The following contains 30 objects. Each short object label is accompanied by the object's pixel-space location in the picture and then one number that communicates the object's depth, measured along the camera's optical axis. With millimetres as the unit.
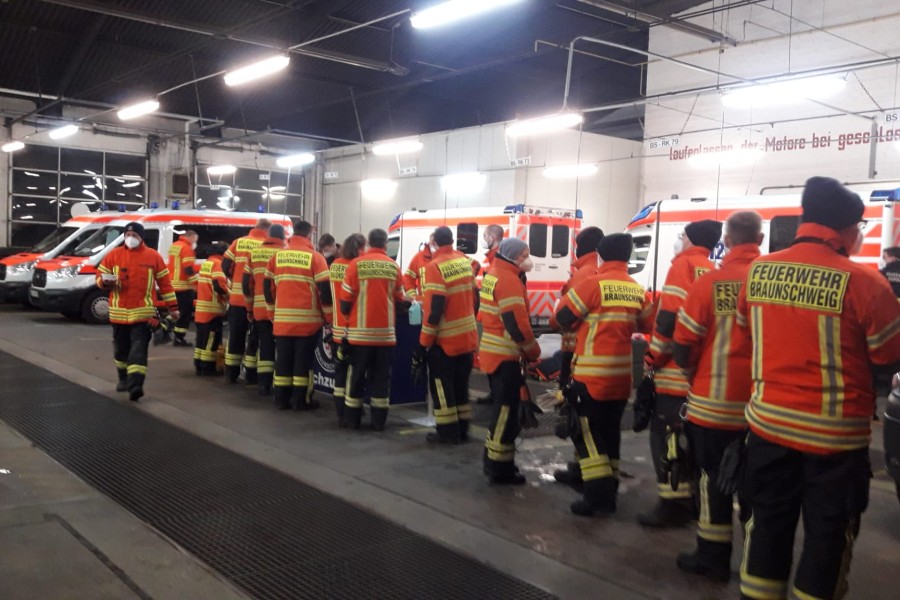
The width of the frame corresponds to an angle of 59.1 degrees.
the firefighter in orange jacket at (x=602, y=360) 4836
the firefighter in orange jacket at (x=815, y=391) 2928
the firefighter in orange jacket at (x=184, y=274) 11820
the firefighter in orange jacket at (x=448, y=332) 6371
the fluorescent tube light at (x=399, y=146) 16312
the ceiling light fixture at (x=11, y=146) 20844
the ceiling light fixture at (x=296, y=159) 20609
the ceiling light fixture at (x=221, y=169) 24605
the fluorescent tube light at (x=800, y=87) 11438
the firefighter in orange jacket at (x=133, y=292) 7895
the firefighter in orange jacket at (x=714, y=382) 3945
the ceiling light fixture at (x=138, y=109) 15995
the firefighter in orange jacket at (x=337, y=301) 7258
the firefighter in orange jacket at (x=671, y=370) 4449
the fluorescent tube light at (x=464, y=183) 20922
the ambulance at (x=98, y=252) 15242
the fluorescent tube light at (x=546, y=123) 13304
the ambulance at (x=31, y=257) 16297
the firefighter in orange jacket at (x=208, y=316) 9688
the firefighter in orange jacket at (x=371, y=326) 7000
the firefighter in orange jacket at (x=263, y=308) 8422
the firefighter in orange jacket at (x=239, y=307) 9020
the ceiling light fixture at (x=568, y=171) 20141
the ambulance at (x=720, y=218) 10266
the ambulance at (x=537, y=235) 15258
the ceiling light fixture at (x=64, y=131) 20547
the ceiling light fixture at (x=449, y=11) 8750
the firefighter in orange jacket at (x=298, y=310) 7754
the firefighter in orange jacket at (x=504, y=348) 5402
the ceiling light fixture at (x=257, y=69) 11934
